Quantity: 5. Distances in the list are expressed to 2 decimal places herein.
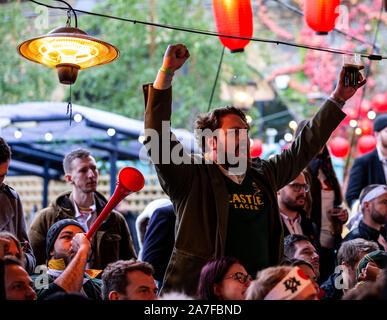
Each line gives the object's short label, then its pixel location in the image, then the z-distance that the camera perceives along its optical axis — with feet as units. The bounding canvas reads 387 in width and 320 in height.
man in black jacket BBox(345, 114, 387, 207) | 19.26
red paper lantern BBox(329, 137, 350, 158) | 34.47
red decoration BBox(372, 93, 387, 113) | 37.29
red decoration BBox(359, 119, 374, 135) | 35.10
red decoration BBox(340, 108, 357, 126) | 37.62
